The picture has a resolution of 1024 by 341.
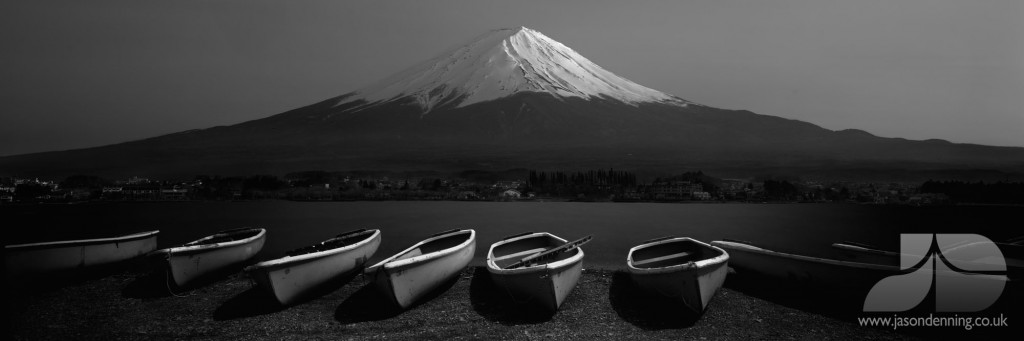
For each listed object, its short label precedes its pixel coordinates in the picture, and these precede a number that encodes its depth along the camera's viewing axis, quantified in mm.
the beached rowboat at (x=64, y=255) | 14711
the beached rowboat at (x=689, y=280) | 11516
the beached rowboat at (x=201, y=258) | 14281
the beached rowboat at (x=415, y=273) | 12023
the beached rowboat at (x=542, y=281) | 11562
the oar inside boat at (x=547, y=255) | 14125
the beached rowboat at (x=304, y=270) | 12305
